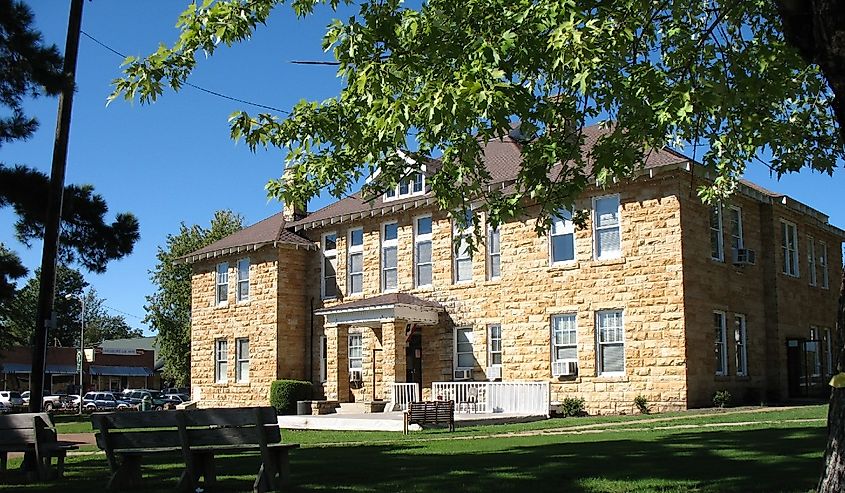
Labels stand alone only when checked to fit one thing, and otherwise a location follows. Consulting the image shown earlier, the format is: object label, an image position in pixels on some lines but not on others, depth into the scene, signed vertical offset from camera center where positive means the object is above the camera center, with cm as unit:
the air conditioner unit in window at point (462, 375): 2867 -95
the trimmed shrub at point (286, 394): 3216 -165
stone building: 2447 +139
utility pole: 1527 +177
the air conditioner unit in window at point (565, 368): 2583 -70
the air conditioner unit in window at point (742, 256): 2636 +245
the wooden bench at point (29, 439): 1145 -112
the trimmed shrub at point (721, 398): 2411 -148
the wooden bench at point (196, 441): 970 -100
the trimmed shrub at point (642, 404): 2402 -161
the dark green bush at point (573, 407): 2517 -175
